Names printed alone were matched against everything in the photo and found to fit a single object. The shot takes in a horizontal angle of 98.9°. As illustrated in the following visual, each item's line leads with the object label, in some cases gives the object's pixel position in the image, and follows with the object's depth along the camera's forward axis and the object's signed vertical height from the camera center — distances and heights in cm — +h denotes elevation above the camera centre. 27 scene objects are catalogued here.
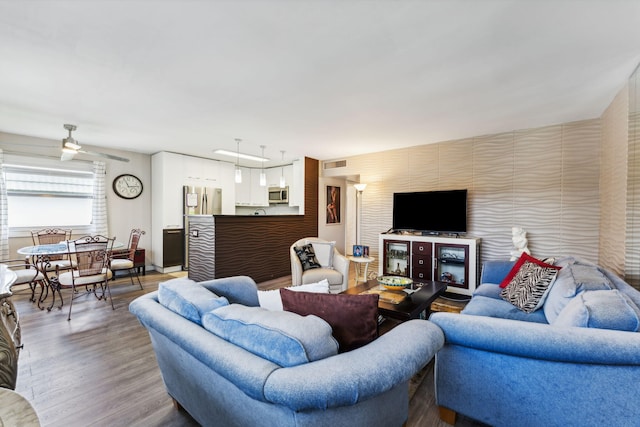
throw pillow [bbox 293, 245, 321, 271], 389 -70
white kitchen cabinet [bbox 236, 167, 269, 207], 718 +48
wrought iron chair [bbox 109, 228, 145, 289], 427 -85
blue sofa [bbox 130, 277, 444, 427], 89 -57
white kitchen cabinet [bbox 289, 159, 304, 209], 606 +56
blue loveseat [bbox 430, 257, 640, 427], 123 -78
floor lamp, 578 -21
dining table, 337 -69
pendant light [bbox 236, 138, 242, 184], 447 +56
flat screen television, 445 -5
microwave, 682 +34
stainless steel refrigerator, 581 +13
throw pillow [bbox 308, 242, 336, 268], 400 -66
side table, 423 -78
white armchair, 370 -85
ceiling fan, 371 +81
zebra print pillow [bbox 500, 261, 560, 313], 224 -67
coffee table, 224 -86
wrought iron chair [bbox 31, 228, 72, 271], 406 -52
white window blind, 442 +21
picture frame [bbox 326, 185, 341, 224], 663 +8
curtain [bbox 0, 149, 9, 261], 418 -20
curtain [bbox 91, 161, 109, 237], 510 +13
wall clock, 543 +45
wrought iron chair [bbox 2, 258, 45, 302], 348 -90
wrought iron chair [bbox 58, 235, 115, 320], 336 -74
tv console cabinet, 420 -83
